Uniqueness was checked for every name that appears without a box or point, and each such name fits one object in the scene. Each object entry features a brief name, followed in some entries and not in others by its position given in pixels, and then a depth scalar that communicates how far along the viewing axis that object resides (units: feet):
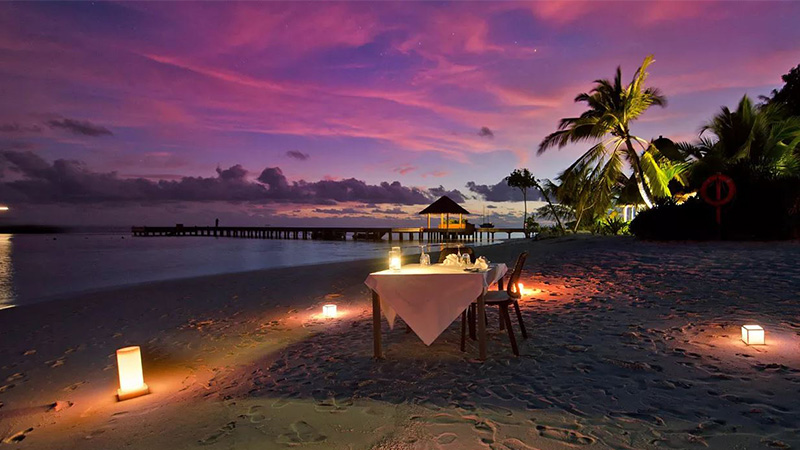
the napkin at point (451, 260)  13.81
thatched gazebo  84.58
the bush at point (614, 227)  55.16
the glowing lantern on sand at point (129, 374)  10.67
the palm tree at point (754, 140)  40.96
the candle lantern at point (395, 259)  13.75
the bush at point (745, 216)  32.60
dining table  12.08
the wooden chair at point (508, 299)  12.96
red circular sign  34.64
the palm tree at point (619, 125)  44.62
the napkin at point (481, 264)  13.44
